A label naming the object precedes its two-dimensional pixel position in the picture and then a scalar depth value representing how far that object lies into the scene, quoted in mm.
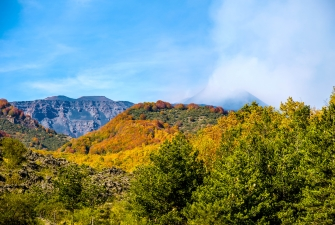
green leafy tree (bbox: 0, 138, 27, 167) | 104312
